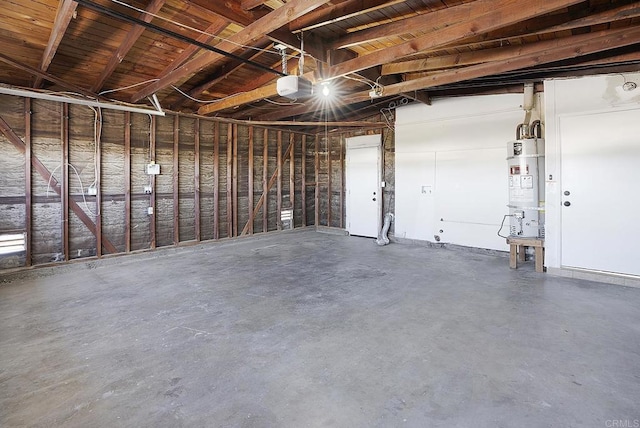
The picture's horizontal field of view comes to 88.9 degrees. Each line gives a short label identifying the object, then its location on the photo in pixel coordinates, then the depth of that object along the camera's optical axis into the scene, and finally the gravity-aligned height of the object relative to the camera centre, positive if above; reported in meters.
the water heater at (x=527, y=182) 4.55 +0.39
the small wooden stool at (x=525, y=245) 4.52 -0.55
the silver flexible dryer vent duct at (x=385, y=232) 6.71 -0.45
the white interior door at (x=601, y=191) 3.92 +0.22
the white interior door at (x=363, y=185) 7.29 +0.59
